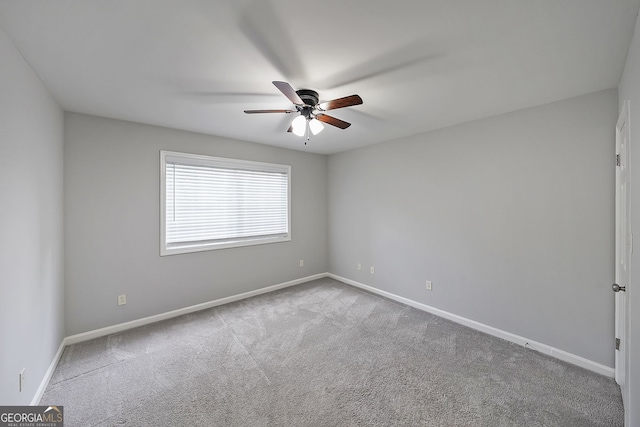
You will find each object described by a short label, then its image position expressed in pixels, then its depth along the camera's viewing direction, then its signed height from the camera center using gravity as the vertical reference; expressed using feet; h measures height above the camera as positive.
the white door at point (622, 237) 5.76 -0.59
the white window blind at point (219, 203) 11.13 +0.47
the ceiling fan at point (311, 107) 6.20 +2.80
